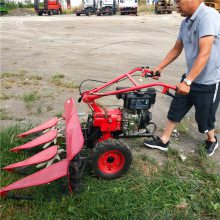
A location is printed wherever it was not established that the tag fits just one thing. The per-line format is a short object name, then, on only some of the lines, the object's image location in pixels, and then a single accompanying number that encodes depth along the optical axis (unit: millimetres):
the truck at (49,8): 23973
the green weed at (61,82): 4485
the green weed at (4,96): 3998
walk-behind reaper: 2086
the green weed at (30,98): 3882
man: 2251
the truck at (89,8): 22189
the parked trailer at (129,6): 20897
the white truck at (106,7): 21463
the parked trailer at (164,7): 21916
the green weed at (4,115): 3417
